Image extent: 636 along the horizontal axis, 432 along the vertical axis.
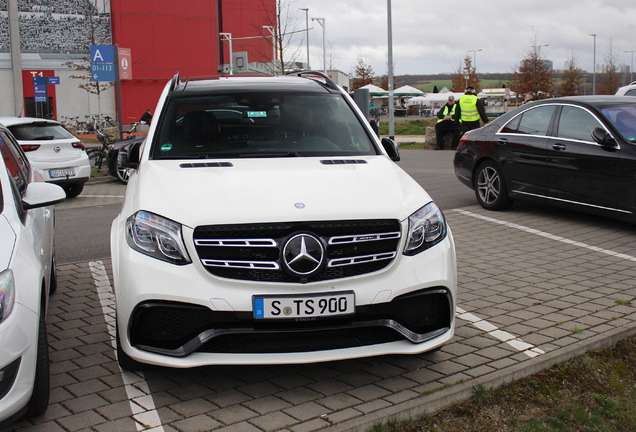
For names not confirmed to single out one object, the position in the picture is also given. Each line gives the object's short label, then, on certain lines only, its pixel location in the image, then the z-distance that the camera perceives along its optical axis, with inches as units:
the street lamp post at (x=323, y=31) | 1931.3
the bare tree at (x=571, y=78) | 2132.1
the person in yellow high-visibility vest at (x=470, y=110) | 763.4
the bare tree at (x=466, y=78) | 2871.6
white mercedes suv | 142.6
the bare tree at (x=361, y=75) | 2859.3
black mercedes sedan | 308.7
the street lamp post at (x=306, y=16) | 2051.9
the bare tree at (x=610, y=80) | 2237.9
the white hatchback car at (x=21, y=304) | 127.8
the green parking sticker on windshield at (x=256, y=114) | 206.7
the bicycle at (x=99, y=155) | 715.4
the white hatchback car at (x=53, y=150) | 498.9
